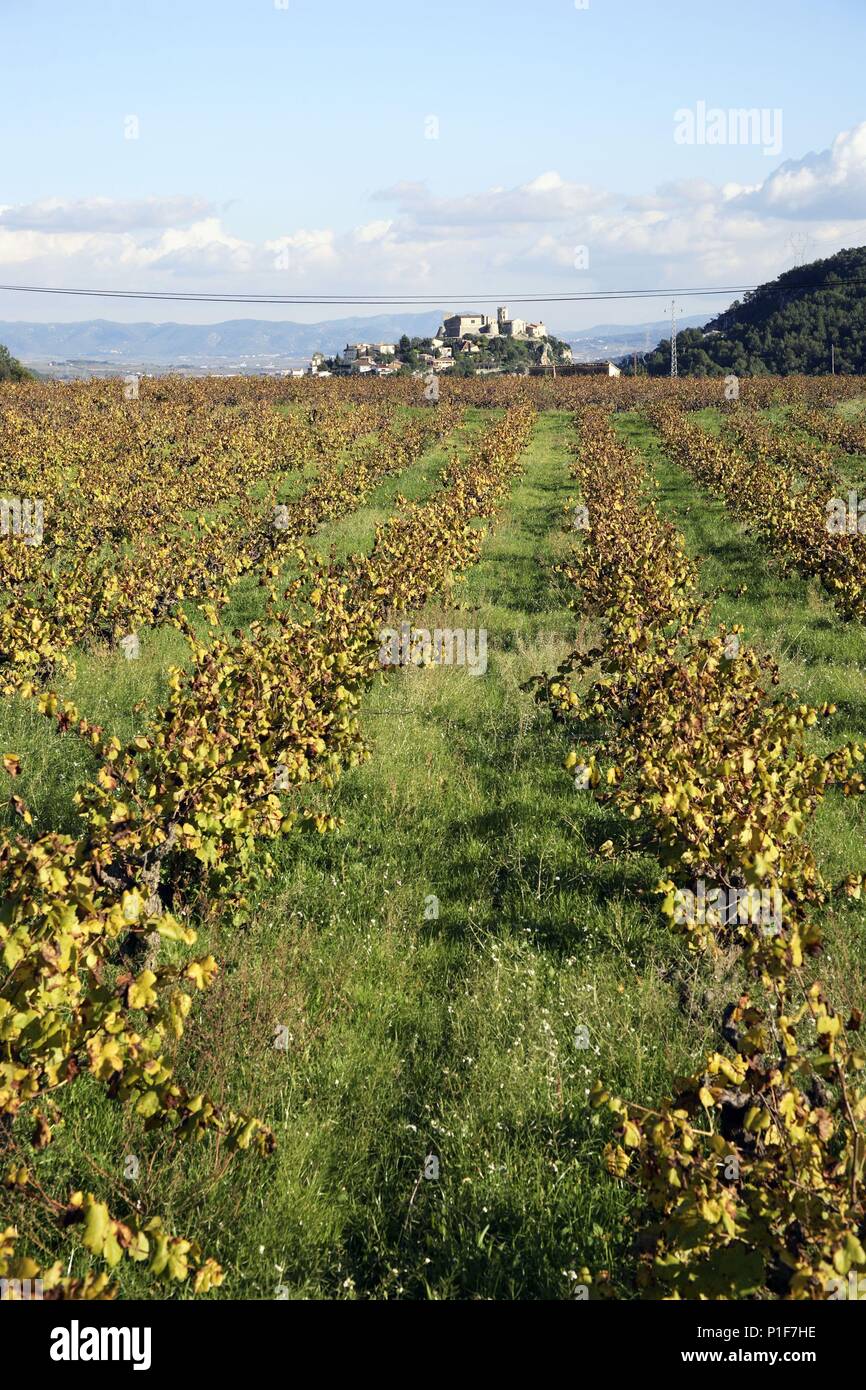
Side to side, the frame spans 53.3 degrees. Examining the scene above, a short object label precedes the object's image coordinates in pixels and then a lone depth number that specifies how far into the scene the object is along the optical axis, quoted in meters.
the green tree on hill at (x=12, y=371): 61.22
